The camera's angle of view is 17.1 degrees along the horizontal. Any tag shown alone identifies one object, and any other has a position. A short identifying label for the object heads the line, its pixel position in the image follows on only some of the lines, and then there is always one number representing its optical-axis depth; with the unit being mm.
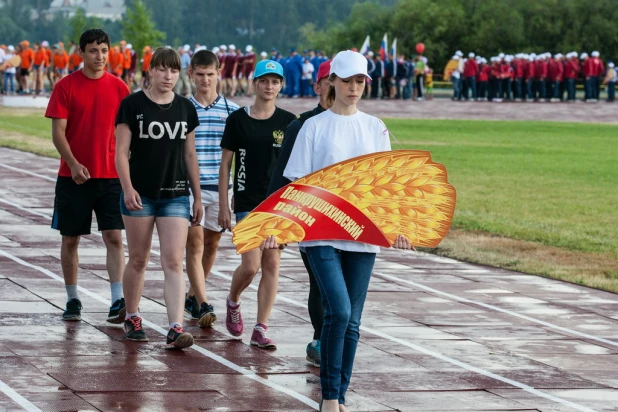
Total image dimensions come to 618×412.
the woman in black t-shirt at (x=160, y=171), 12374
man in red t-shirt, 13519
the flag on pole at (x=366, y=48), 92945
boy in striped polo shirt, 13764
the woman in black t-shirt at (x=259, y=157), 12785
